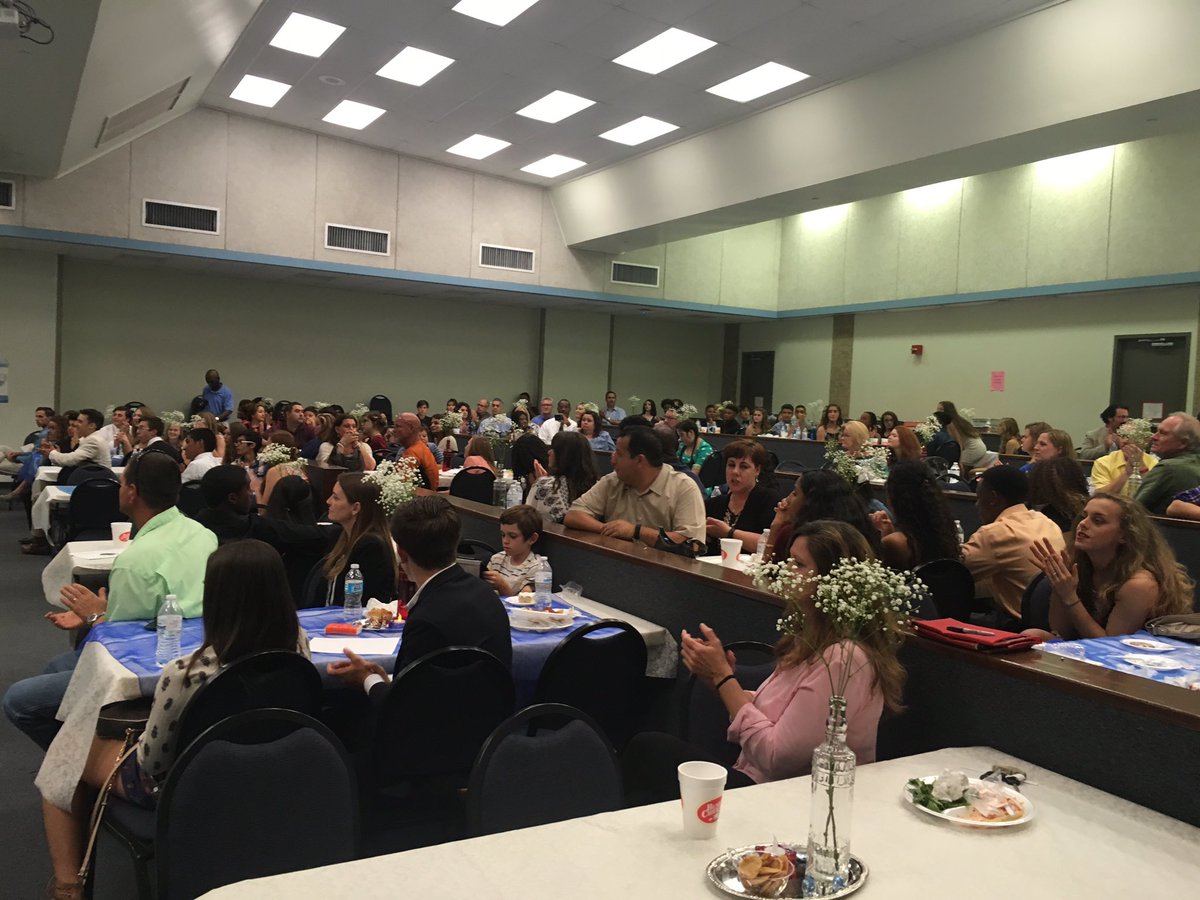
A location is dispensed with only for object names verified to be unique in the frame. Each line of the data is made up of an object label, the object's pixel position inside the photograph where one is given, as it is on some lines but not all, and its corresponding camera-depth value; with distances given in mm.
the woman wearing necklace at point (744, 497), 5375
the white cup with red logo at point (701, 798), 1809
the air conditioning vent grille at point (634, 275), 16469
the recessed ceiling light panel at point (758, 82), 9820
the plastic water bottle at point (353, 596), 3746
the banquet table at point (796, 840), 1629
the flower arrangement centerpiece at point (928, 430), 9867
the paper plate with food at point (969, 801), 1945
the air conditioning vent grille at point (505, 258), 15102
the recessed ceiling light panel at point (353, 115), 12170
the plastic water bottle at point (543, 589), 3957
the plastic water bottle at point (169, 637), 3016
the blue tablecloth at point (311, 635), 2953
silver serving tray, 1627
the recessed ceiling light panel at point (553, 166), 13938
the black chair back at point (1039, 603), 3842
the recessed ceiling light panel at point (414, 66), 10094
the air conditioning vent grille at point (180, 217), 12508
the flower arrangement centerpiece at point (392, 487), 4273
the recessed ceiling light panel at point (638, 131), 11945
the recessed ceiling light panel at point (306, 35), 9414
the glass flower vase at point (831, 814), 1669
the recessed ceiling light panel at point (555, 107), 11125
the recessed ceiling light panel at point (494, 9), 8617
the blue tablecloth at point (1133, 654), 2837
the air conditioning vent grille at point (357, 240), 13797
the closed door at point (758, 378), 18750
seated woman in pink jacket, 2256
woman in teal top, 9759
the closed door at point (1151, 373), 12245
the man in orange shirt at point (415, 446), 7373
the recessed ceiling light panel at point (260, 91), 11453
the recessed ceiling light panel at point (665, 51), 9133
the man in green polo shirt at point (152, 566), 3389
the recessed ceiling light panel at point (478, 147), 13164
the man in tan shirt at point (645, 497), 4805
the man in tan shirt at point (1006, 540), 4352
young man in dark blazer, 2967
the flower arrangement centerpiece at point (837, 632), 1688
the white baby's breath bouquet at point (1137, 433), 6918
